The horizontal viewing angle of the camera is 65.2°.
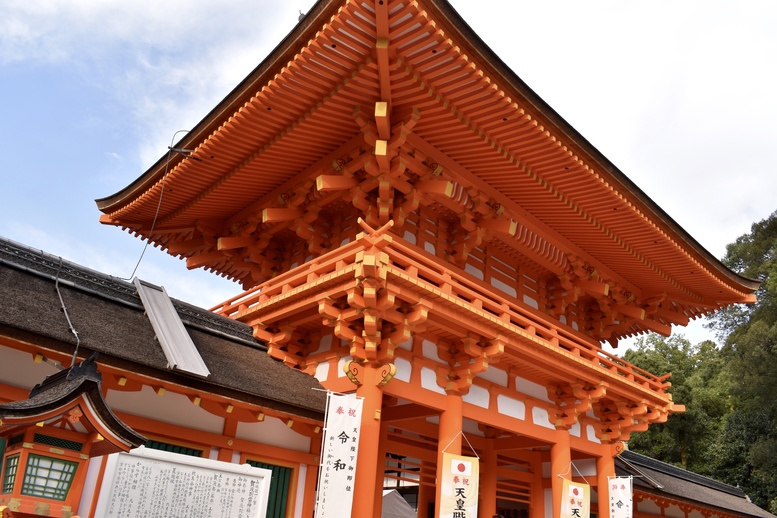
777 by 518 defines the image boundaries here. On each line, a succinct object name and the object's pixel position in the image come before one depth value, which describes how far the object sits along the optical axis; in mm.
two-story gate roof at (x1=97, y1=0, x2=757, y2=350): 8477
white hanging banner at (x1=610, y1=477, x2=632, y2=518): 12009
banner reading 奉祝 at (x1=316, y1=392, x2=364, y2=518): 7789
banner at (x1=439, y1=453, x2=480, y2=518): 8934
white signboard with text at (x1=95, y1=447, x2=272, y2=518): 5516
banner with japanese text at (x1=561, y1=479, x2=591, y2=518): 10938
